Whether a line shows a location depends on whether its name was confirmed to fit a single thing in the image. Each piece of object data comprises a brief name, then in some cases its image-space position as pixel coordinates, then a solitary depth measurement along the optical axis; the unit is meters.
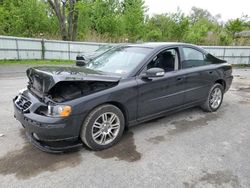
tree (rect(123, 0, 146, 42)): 22.92
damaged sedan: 2.93
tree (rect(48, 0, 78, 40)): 20.23
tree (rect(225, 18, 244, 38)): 25.34
